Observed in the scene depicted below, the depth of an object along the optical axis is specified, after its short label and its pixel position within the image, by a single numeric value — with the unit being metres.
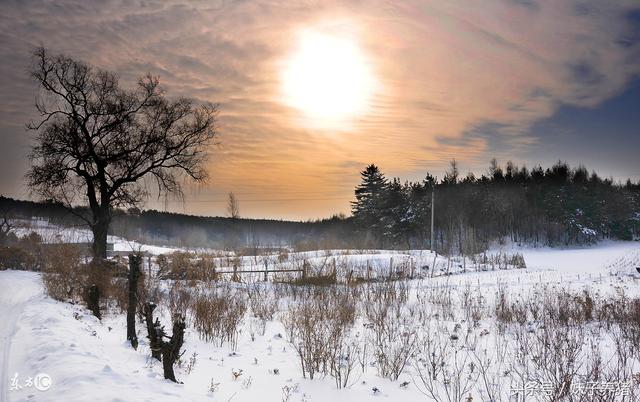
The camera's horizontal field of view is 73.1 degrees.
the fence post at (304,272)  23.67
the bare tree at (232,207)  73.19
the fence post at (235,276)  23.88
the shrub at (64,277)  17.14
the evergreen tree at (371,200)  67.31
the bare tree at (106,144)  24.62
